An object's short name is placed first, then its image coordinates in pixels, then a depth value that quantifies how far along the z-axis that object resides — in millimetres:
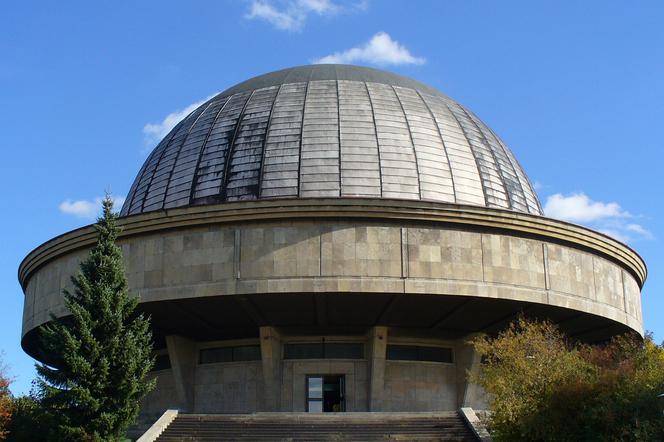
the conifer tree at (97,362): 23719
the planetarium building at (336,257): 30344
